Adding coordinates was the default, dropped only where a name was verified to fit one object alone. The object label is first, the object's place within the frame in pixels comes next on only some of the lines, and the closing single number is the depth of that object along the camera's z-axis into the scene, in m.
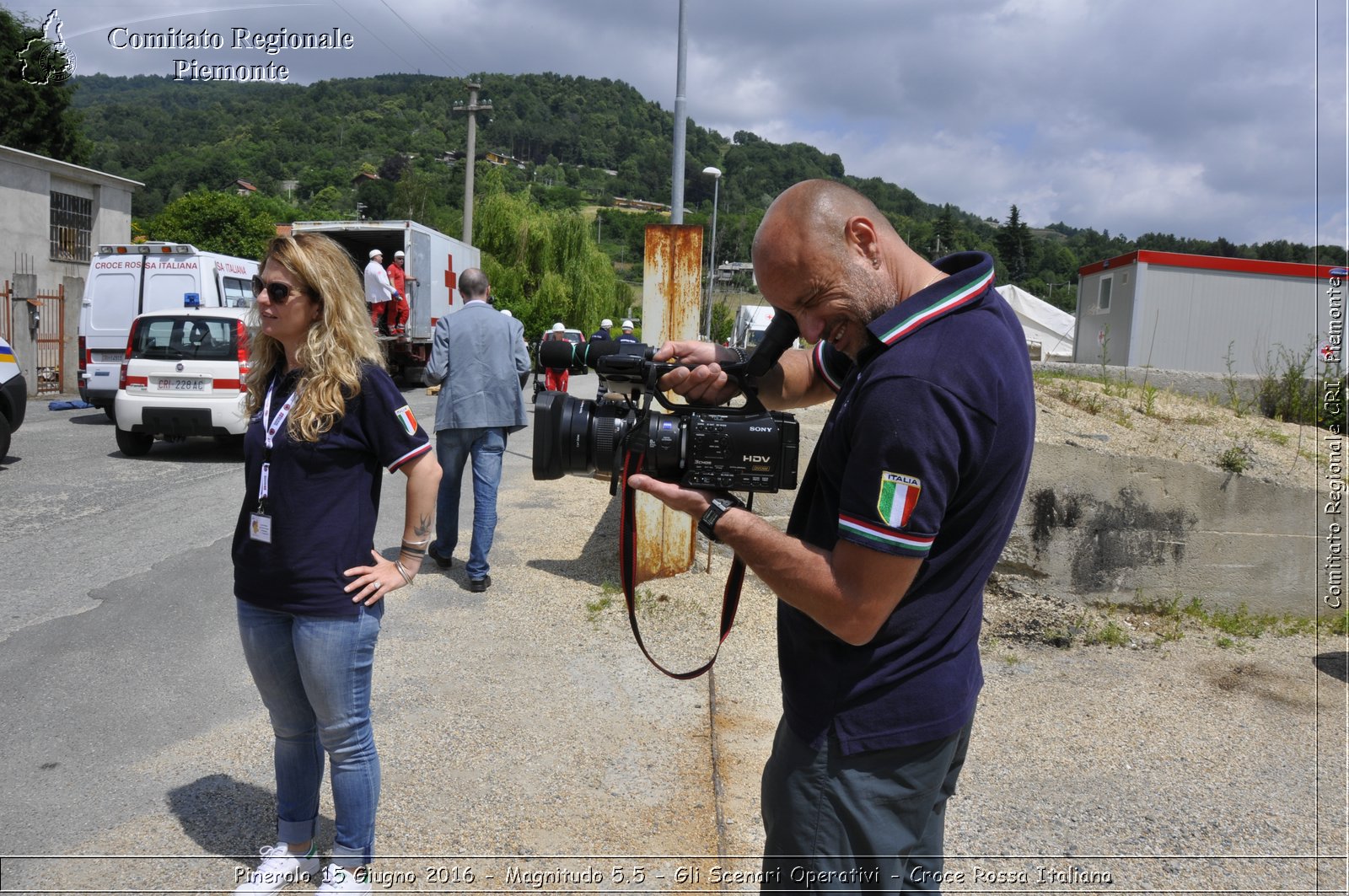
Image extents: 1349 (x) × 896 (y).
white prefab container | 15.70
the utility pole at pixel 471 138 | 33.22
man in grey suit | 6.19
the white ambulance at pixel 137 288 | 14.29
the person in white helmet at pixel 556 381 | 11.05
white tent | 28.75
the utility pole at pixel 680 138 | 7.32
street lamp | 29.47
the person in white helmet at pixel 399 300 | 18.05
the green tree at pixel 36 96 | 28.20
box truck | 19.30
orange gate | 17.56
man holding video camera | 1.68
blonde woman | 2.69
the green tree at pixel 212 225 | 39.44
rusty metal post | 6.33
